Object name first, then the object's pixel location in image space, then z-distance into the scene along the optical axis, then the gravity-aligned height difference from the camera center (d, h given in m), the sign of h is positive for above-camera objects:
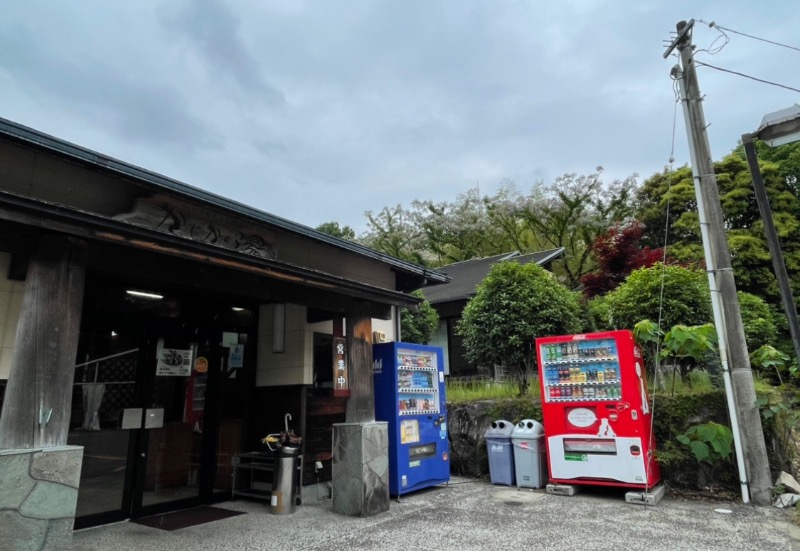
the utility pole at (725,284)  5.00 +0.99
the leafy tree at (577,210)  19.48 +7.09
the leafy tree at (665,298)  6.52 +1.06
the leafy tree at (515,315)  7.73 +1.02
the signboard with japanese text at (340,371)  4.95 +0.10
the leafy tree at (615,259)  11.57 +2.84
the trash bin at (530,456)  6.04 -1.07
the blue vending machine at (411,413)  5.65 -0.45
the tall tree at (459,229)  23.34 +7.55
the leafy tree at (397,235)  24.70 +7.86
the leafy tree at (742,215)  13.94 +5.17
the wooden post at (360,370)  5.07 +0.11
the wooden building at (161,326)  2.88 +0.60
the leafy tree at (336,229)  32.71 +10.95
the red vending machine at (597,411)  5.29 -0.47
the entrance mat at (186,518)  4.51 -1.36
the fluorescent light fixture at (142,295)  4.99 +1.00
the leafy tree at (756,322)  8.84 +0.88
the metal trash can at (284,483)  4.98 -1.10
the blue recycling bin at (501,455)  6.34 -1.09
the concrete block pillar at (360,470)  4.78 -0.95
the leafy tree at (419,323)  10.60 +1.26
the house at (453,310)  12.62 +1.88
